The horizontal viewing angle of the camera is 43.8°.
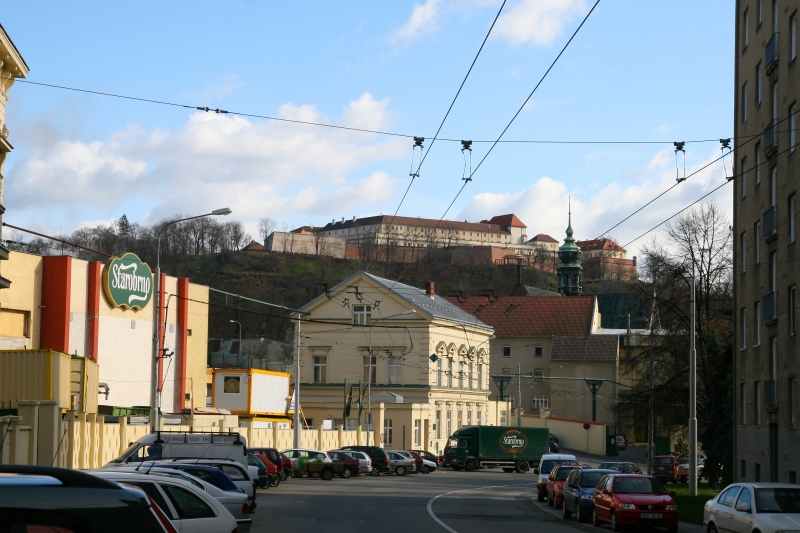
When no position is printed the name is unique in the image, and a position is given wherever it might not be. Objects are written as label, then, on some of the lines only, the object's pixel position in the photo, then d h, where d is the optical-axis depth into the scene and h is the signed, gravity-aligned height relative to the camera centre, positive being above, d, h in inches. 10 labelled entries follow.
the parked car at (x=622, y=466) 1596.0 -163.5
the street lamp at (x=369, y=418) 2279.8 -124.8
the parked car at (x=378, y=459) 1998.0 -191.8
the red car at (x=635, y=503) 888.9 -122.5
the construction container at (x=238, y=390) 2249.0 -65.3
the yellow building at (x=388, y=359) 2608.3 +12.0
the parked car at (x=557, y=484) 1238.3 -149.0
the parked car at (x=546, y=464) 1390.3 -144.7
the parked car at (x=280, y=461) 1493.2 -156.7
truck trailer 2390.5 -197.2
